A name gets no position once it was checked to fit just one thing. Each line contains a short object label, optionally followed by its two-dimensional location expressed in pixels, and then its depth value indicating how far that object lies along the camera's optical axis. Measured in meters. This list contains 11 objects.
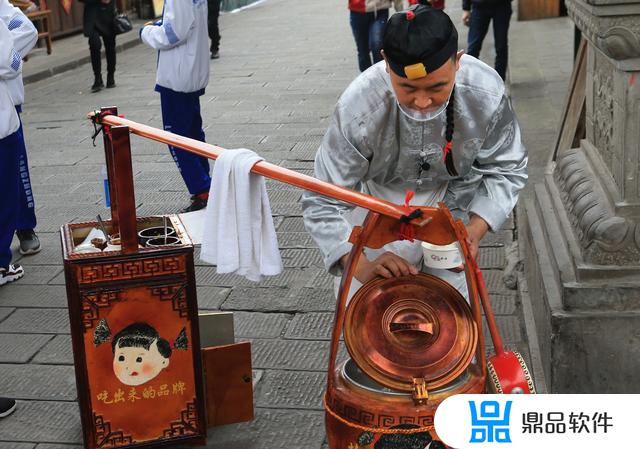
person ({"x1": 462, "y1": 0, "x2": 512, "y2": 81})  9.04
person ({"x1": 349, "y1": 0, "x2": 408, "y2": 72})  8.93
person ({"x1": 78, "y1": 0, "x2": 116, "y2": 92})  11.35
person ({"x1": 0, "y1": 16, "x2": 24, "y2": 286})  5.11
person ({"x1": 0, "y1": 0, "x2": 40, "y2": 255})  5.39
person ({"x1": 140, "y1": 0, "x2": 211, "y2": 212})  6.10
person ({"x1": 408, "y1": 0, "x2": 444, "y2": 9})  8.86
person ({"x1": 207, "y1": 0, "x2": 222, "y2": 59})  13.30
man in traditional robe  2.68
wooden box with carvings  3.26
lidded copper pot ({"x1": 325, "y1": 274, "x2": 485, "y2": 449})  2.56
